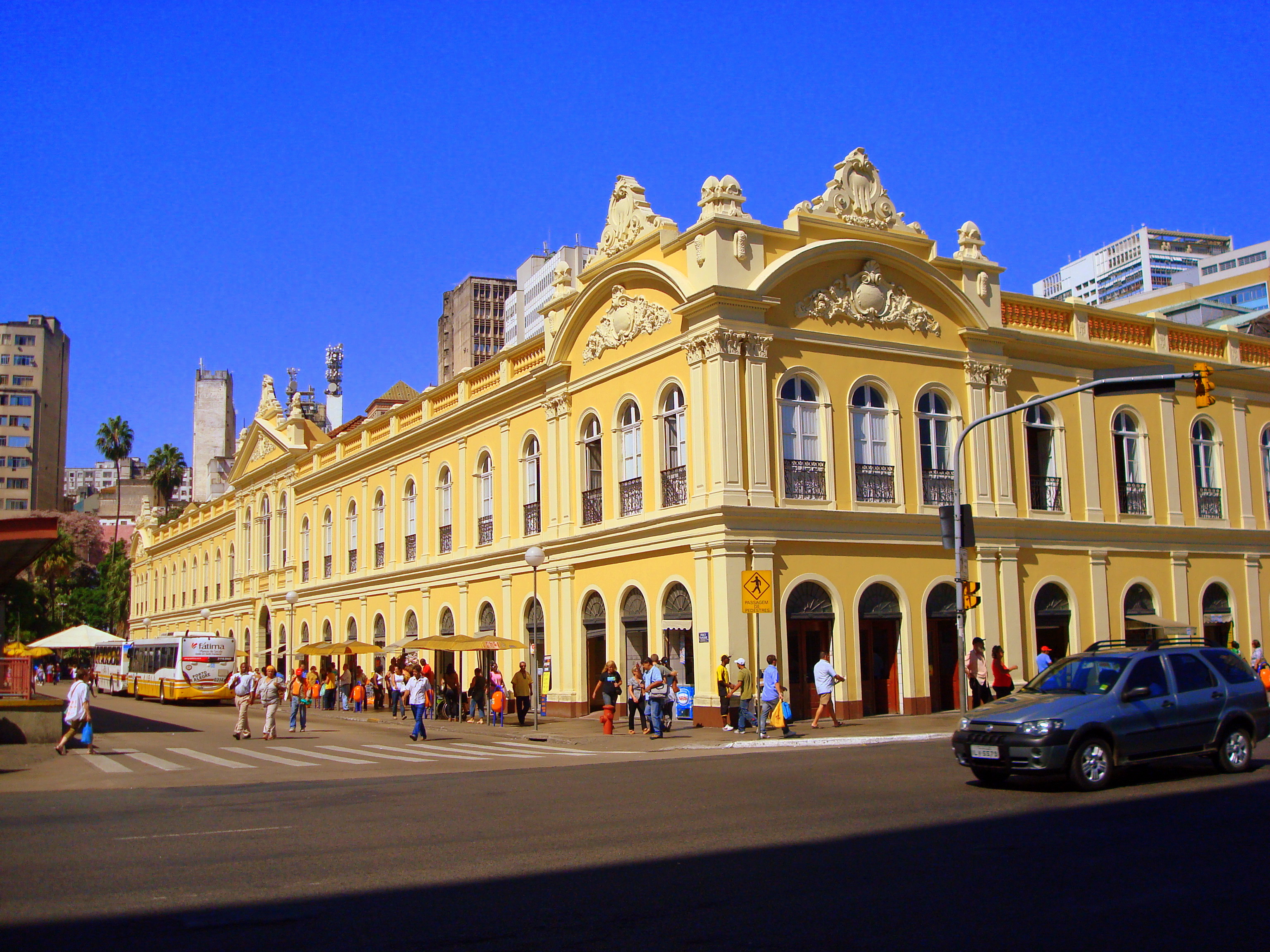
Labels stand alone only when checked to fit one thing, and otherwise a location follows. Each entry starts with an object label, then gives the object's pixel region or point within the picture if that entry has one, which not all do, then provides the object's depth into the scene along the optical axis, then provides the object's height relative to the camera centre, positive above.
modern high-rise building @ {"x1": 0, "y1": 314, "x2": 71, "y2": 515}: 101.19 +19.92
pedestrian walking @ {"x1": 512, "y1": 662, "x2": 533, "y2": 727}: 27.83 -1.63
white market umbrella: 40.59 -0.23
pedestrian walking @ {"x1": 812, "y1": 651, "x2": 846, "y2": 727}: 23.61 -1.33
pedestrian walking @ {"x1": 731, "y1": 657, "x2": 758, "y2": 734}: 23.23 -1.54
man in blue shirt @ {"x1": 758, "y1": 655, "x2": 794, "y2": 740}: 22.95 -1.45
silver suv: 12.39 -1.21
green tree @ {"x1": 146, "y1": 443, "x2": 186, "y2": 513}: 93.81 +13.20
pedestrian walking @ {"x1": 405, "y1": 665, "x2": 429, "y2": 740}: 24.62 -1.58
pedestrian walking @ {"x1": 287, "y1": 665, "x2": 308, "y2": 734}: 28.38 -1.84
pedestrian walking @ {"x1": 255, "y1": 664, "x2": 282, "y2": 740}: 25.19 -1.55
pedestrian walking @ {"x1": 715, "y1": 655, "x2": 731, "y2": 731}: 23.66 -1.46
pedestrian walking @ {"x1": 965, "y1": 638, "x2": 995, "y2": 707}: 22.83 -1.27
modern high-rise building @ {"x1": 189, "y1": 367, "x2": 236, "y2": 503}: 122.00 +22.76
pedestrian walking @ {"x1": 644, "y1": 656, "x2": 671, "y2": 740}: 23.05 -1.59
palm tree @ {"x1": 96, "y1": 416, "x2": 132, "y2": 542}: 94.94 +15.80
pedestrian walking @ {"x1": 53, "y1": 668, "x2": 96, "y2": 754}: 21.84 -1.57
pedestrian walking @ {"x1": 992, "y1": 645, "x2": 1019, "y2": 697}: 21.34 -1.23
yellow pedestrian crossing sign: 22.11 +0.52
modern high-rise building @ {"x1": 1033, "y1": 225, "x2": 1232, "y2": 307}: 152.88 +48.84
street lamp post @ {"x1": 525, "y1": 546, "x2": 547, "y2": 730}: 26.92 +1.52
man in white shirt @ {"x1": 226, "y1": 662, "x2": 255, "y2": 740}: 25.66 -1.53
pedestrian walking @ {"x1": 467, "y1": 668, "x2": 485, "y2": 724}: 30.58 -1.96
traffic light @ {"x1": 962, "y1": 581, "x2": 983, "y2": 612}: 21.67 +0.26
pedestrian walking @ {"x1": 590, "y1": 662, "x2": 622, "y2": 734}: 24.97 -1.56
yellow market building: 25.78 +3.90
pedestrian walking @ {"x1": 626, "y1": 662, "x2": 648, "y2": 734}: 25.06 -1.68
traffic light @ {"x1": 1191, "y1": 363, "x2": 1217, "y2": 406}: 18.56 +3.64
